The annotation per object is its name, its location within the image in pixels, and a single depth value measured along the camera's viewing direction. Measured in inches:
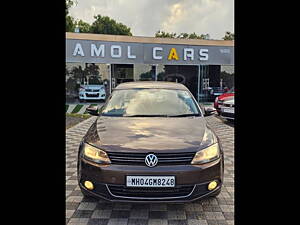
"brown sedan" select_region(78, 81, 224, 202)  100.0
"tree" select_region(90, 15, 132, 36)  1518.2
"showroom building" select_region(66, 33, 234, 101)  592.4
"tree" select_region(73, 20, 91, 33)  1559.8
